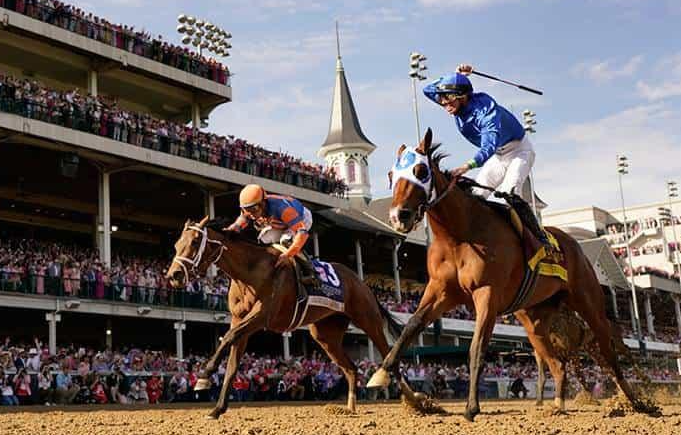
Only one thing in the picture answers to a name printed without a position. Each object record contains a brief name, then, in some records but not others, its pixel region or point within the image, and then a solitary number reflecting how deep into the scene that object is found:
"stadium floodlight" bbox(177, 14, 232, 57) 38.47
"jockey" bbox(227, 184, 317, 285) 11.31
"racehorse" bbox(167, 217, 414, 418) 10.55
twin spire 77.06
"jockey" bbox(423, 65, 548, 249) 9.33
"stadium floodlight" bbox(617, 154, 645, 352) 55.39
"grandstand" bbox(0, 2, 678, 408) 26.92
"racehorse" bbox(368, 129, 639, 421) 8.16
